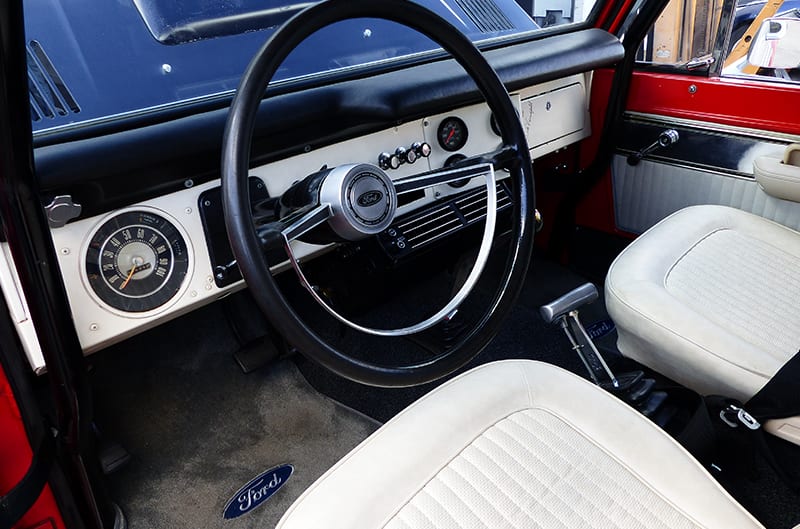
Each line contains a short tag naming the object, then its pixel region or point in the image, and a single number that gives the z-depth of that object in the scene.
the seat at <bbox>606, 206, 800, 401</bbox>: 1.09
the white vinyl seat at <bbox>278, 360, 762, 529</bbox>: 0.83
